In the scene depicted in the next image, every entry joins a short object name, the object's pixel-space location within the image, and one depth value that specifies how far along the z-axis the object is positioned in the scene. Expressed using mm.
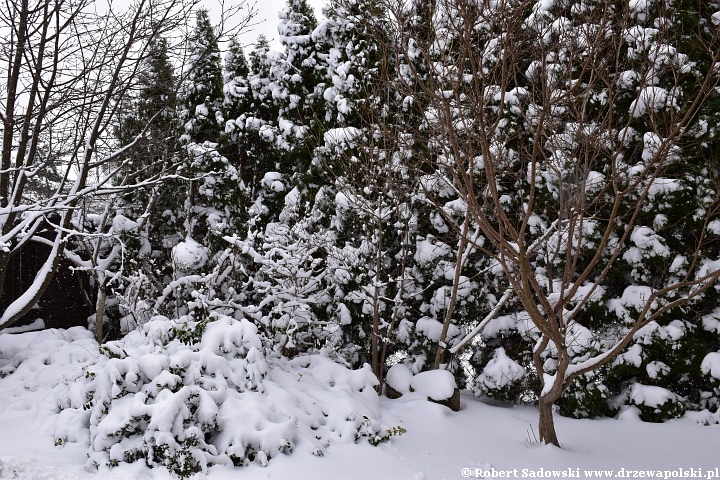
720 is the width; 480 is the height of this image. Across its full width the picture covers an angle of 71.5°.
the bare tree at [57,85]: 4645
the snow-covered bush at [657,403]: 6273
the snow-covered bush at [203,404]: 4254
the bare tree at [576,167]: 4480
